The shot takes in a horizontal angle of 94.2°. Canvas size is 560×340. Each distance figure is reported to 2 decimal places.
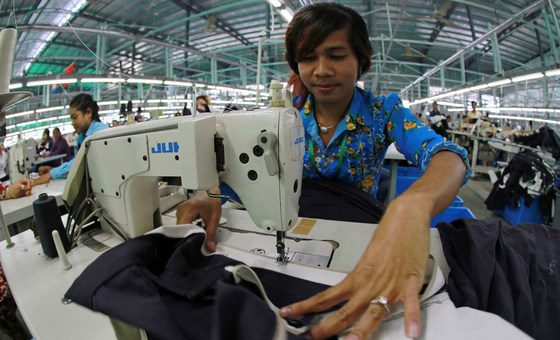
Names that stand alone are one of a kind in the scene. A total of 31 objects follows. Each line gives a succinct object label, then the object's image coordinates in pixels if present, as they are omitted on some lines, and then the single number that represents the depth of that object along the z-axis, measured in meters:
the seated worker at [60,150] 5.47
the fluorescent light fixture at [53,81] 3.68
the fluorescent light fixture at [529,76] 4.52
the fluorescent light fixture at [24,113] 6.92
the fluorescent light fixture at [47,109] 7.74
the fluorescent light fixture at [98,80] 4.64
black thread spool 0.85
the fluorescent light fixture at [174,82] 6.17
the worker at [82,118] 2.62
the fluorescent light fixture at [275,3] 2.81
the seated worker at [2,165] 4.17
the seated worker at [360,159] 0.49
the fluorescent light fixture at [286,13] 3.04
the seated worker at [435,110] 8.08
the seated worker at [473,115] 6.93
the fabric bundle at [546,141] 3.84
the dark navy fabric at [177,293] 0.42
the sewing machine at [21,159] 2.53
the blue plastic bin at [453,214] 1.90
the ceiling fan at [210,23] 5.71
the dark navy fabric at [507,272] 0.58
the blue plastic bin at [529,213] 3.09
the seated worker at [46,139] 7.98
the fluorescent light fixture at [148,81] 5.45
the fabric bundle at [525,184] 2.92
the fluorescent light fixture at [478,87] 6.61
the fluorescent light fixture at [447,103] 13.89
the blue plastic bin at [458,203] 2.11
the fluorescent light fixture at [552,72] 4.04
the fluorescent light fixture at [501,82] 5.61
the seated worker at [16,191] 1.95
